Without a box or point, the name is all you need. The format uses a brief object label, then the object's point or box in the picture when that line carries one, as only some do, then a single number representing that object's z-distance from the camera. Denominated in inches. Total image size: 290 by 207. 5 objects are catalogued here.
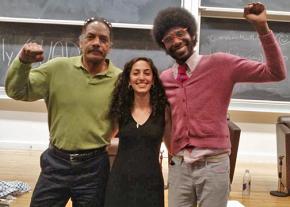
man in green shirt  82.8
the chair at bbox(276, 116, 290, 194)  157.0
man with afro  81.9
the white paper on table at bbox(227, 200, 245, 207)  143.1
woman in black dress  82.9
